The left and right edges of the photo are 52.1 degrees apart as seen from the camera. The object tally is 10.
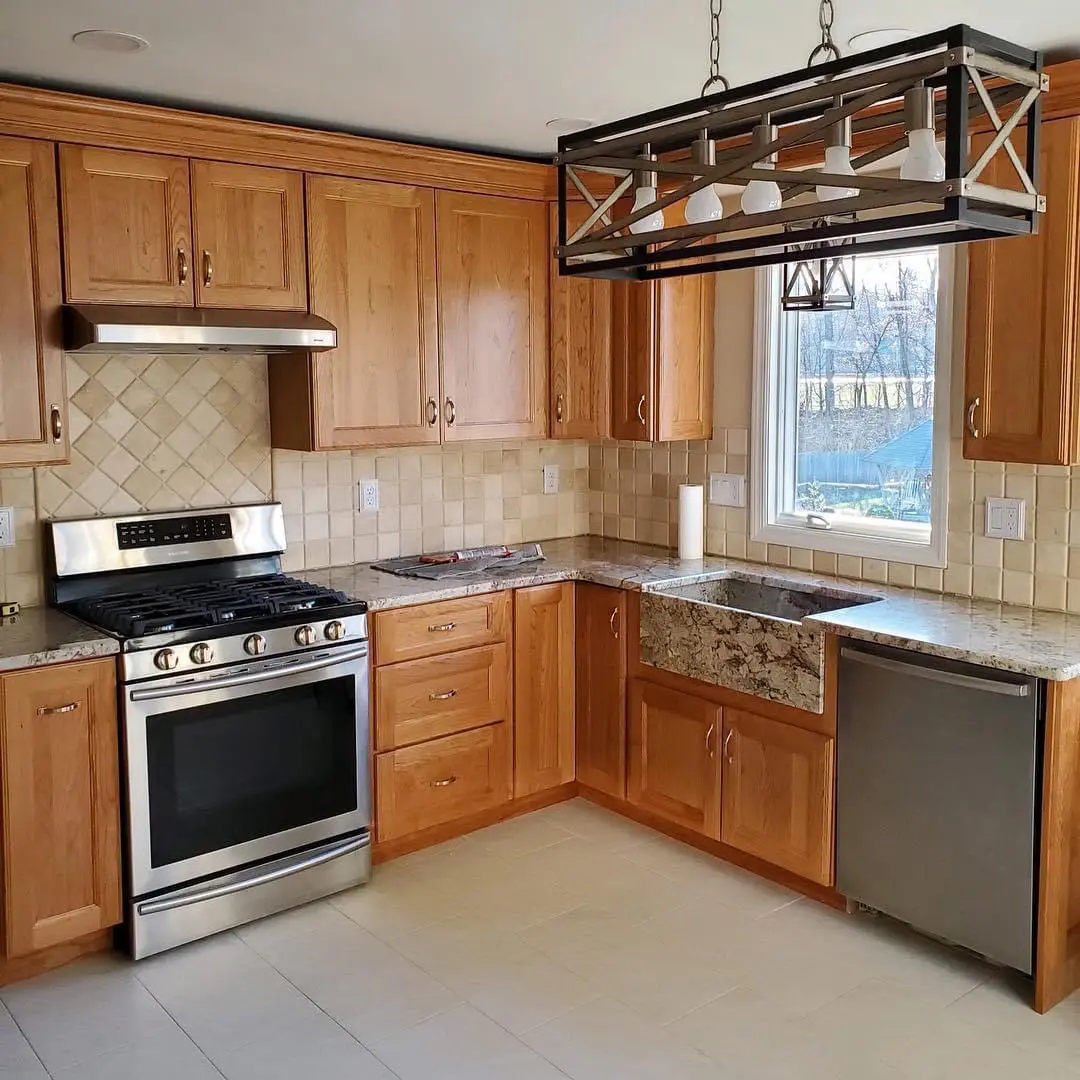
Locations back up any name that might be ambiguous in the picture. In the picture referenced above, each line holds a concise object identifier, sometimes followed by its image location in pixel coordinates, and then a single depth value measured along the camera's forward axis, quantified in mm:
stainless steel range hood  3000
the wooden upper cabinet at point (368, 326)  3543
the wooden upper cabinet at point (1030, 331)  2814
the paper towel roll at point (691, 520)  4105
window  3506
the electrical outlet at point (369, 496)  4020
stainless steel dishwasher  2715
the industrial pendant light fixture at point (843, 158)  1484
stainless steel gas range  2973
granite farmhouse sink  3180
